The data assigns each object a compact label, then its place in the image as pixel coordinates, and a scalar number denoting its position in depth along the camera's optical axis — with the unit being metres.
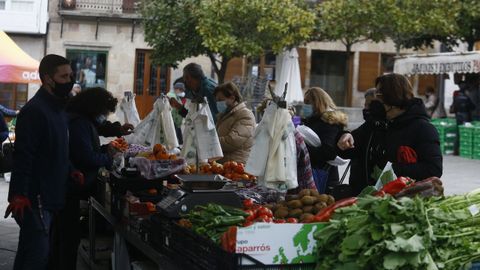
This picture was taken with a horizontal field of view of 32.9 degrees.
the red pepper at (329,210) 3.95
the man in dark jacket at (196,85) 8.01
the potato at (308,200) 4.44
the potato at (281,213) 4.36
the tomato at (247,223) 3.94
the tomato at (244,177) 6.29
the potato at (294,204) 4.42
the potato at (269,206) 4.61
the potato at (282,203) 4.59
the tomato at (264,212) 4.20
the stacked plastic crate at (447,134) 20.50
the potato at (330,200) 4.49
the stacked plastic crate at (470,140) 19.05
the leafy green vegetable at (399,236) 3.31
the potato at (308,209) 4.37
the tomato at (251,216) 4.16
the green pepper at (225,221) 4.05
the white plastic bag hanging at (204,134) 6.49
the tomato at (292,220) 4.01
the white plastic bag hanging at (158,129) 7.68
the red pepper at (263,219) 4.02
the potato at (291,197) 4.67
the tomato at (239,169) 6.48
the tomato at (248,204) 4.66
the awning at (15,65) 13.84
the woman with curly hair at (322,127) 6.84
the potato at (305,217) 4.11
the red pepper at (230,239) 3.59
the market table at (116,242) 4.42
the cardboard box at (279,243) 3.57
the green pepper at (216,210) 4.20
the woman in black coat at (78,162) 6.01
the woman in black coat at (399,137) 5.00
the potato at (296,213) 4.32
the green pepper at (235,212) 4.24
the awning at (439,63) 18.19
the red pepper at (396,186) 4.17
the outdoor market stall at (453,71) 18.50
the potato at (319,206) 4.34
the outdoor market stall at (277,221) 3.43
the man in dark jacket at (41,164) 5.12
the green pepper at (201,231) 4.08
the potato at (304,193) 4.62
